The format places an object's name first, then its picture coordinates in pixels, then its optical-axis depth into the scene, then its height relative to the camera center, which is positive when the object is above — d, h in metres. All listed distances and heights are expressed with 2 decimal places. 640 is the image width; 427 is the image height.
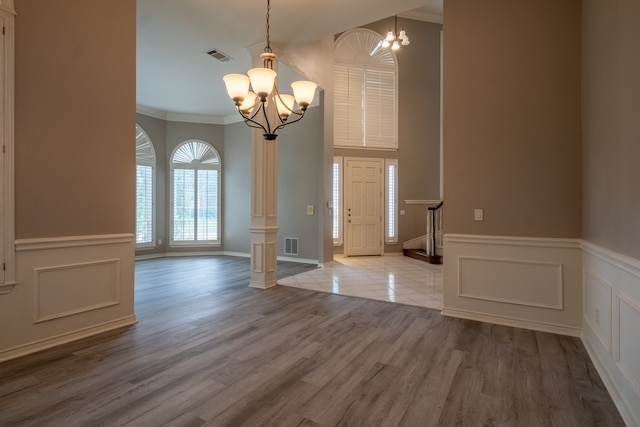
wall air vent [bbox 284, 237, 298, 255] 7.16 -0.77
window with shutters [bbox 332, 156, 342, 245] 7.59 +0.37
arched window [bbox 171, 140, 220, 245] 8.14 +0.46
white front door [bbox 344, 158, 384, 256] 7.73 +0.14
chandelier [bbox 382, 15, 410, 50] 7.17 +3.95
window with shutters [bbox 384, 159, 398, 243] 8.02 +0.32
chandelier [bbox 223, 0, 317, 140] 2.82 +1.15
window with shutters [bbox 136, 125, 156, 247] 7.53 +0.54
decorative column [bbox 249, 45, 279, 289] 4.76 +0.11
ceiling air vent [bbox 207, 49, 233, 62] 5.00 +2.52
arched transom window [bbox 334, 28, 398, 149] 7.73 +2.97
